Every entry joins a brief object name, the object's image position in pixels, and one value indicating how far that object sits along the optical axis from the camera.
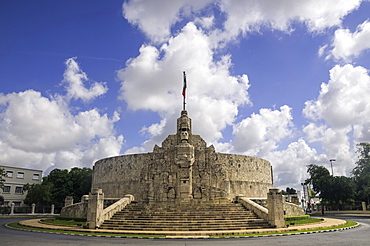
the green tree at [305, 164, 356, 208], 52.56
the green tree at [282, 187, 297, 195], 109.31
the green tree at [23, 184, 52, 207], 52.66
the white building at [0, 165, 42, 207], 57.64
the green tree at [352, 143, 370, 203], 43.91
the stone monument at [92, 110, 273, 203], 31.28
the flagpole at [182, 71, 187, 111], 37.22
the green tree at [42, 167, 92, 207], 56.31
